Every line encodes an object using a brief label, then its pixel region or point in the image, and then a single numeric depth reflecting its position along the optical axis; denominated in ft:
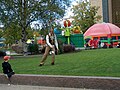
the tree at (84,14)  139.22
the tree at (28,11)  60.75
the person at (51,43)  31.93
